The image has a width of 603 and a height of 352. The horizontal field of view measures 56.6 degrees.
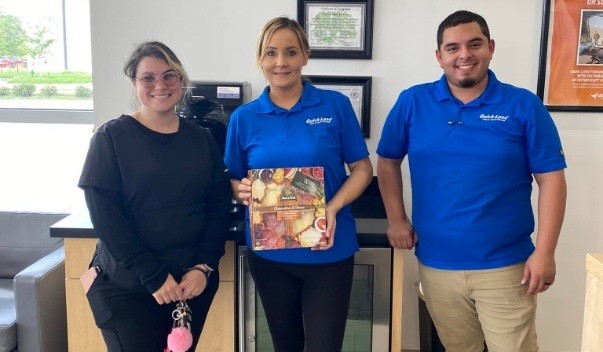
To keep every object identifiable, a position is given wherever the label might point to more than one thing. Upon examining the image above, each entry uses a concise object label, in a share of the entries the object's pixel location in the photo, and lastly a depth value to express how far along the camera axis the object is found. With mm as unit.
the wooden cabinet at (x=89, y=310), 2053
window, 2838
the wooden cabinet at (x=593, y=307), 1159
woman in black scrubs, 1512
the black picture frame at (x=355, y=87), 2506
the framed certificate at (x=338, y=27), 2465
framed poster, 2449
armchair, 2168
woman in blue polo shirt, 1632
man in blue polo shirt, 1638
